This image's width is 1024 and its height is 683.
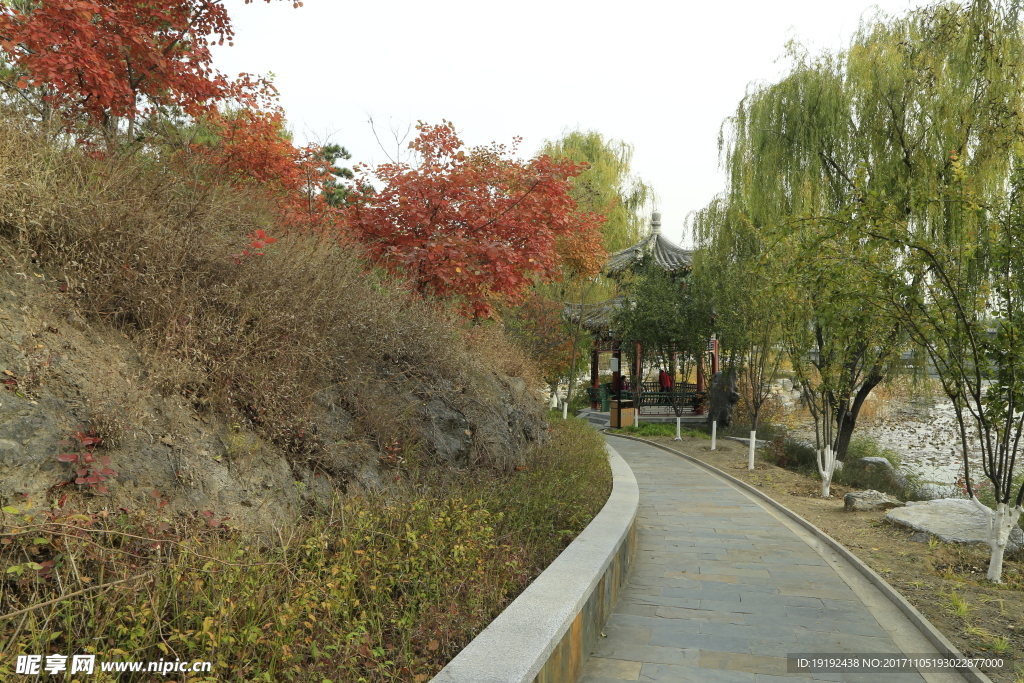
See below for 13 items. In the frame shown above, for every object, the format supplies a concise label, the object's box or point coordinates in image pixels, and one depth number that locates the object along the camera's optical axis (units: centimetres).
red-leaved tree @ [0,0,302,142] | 577
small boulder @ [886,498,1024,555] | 765
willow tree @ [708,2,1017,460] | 782
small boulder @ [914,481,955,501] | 1274
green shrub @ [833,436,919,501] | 1317
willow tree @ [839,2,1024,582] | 643
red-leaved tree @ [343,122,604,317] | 859
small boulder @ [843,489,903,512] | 977
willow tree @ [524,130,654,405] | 2055
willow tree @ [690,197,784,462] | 1492
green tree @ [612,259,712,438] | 2034
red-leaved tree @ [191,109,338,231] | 796
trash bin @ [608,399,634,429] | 2083
